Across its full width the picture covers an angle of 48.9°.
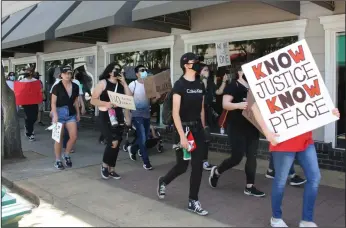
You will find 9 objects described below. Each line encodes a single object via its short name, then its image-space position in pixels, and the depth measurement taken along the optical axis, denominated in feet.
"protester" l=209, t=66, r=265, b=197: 15.25
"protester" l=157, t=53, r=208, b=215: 13.44
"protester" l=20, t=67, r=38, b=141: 31.42
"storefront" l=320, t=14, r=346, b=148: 20.03
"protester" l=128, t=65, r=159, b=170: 20.40
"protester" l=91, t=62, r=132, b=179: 18.12
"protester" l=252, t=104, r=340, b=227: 11.85
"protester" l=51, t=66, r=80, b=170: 20.04
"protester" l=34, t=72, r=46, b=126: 41.02
